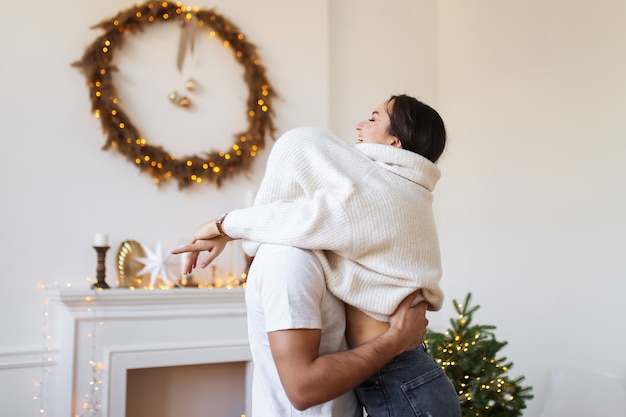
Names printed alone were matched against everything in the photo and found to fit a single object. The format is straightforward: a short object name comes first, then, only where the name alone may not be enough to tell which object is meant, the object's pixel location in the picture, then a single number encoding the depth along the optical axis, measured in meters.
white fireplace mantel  2.60
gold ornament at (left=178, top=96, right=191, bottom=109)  3.17
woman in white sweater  0.98
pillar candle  2.72
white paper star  2.89
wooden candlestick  2.71
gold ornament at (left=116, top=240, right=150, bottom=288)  2.86
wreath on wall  2.95
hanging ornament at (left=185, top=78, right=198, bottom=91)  3.20
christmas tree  2.22
